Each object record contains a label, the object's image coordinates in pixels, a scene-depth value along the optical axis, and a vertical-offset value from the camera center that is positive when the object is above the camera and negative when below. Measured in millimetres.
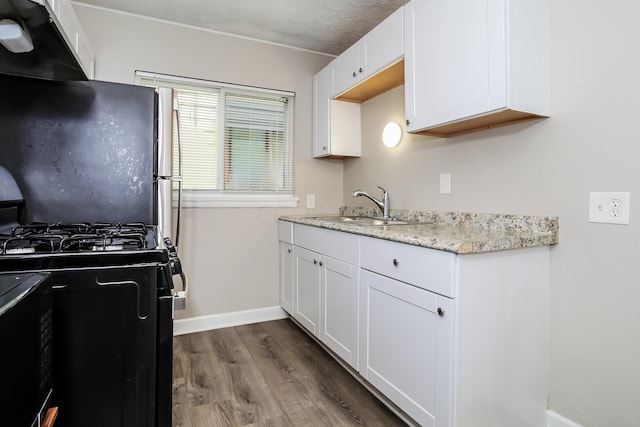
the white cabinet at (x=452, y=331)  1244 -483
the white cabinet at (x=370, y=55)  1955 +1004
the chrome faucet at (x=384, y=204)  2439 +58
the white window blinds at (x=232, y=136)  2637 +613
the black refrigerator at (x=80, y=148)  1554 +305
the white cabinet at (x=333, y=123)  2773 +723
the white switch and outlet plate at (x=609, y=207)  1277 +19
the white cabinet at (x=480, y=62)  1392 +657
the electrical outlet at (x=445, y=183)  2029 +173
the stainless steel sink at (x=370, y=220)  2306 -58
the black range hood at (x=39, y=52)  1149 +658
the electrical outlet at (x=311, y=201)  3045 +98
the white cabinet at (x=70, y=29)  1284 +819
